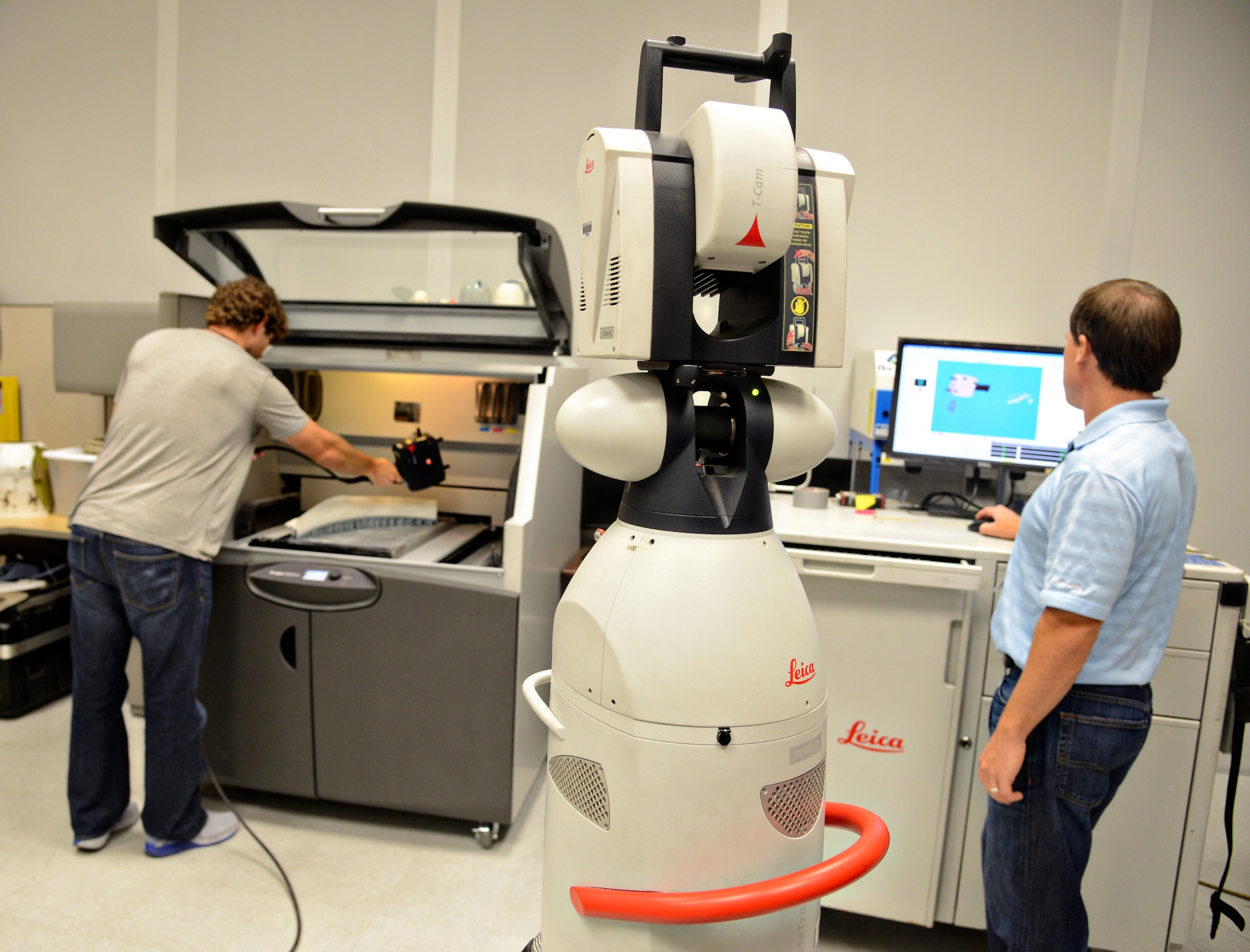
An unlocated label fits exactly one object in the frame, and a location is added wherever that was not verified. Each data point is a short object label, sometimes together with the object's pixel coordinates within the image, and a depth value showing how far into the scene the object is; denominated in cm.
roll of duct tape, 211
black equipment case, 275
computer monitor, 214
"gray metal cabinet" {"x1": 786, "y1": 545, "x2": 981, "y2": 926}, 173
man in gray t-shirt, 194
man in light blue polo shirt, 116
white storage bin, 290
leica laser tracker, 81
